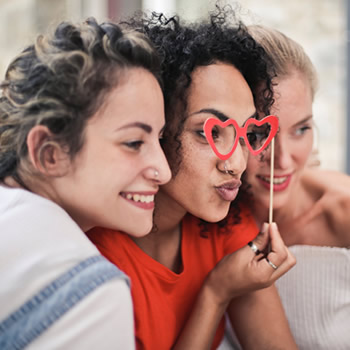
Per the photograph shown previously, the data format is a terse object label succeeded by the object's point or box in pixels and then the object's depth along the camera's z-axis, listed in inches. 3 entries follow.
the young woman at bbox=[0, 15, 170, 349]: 28.4
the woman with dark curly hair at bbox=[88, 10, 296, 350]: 41.1
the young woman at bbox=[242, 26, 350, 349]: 50.6
